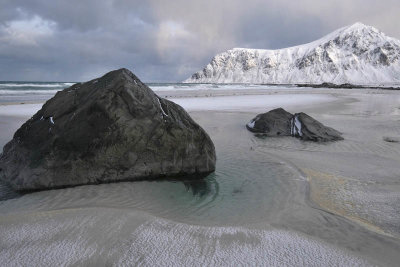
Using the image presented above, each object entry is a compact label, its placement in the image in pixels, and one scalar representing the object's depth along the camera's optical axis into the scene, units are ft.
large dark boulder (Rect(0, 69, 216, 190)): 13.62
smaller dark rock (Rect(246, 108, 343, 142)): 25.95
